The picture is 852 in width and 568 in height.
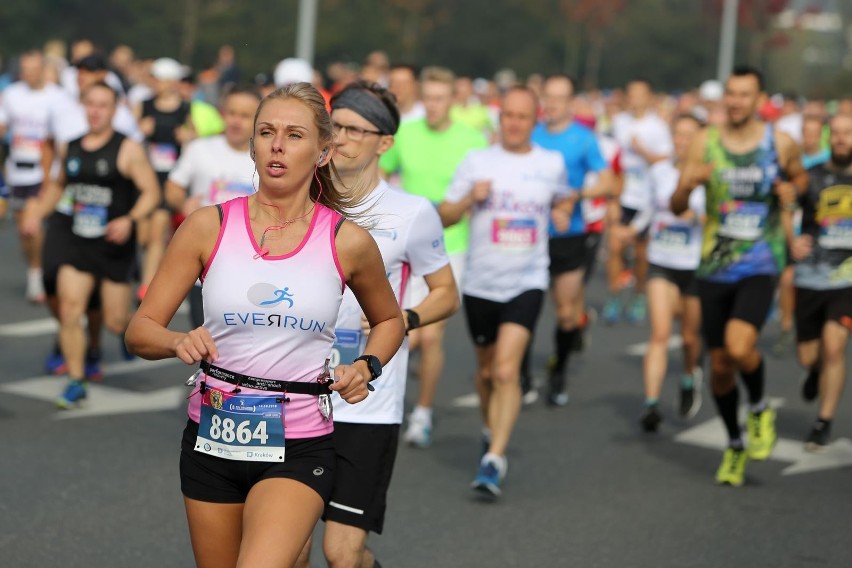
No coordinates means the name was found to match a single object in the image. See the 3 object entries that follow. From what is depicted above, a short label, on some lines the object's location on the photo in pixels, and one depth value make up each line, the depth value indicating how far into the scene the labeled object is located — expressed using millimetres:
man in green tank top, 16609
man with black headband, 10250
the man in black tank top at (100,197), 19516
